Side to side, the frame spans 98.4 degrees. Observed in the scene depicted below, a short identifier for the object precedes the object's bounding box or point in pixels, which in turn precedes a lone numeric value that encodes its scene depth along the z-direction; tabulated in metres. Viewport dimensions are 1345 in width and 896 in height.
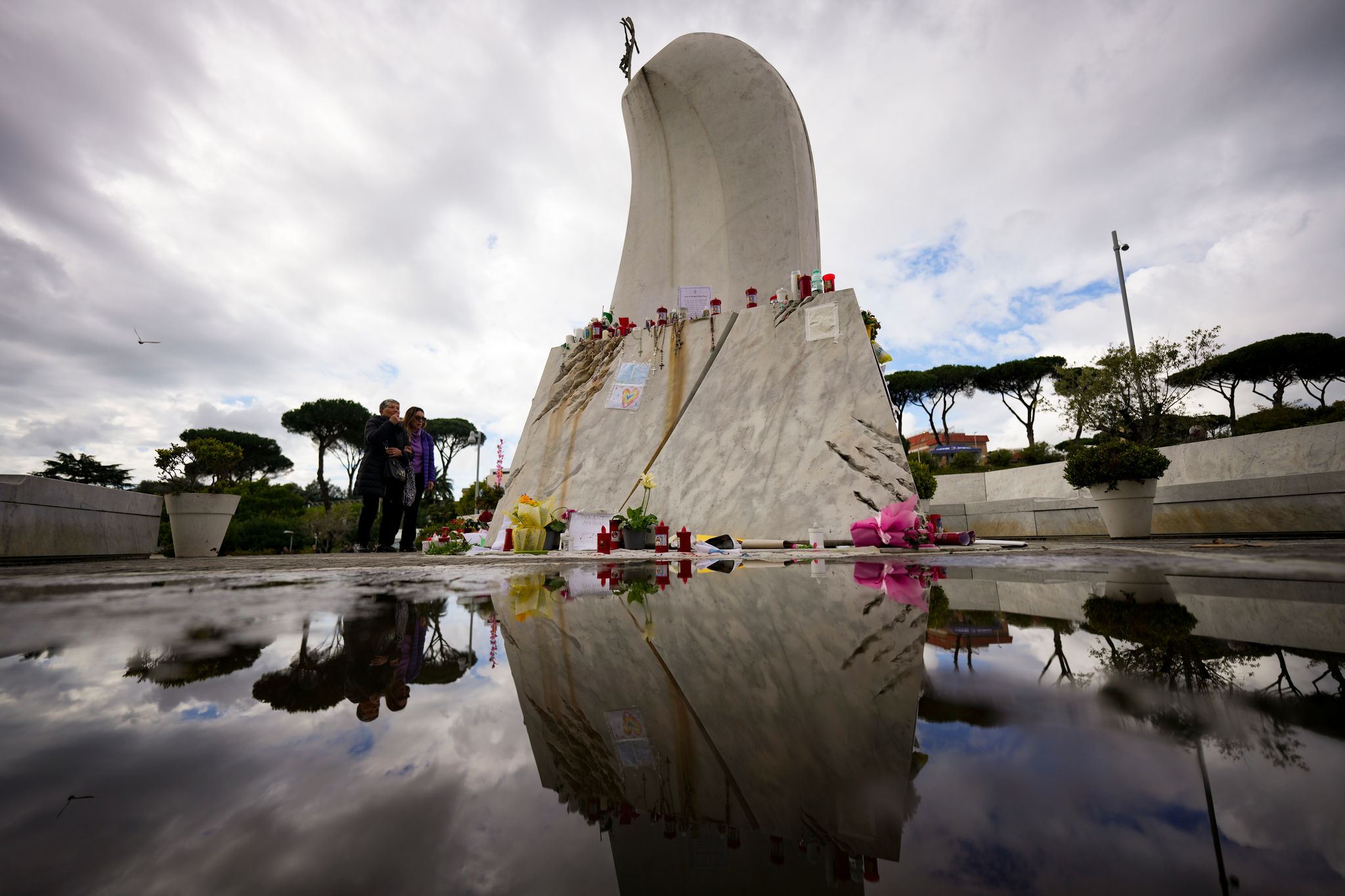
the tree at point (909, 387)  31.77
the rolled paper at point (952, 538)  5.66
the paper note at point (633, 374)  8.43
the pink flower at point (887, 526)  5.07
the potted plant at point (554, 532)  6.39
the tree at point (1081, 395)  15.52
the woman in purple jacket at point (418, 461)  6.63
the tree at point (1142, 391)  14.60
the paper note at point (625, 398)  8.27
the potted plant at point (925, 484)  11.38
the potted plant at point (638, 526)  5.98
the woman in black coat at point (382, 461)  6.20
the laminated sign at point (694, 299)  9.45
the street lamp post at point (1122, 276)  16.13
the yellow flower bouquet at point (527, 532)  5.73
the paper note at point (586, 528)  6.75
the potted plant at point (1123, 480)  7.00
